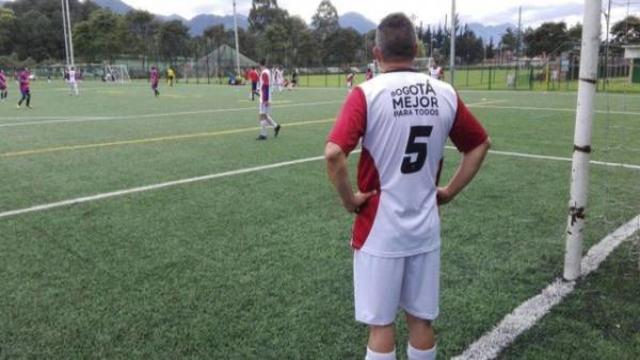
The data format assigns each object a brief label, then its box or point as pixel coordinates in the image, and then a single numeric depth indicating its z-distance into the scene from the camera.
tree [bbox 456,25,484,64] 94.12
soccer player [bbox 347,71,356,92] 38.00
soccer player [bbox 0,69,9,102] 30.03
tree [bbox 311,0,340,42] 126.25
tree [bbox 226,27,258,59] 105.50
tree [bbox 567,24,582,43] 60.35
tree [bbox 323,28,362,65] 99.44
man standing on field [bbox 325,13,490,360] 2.35
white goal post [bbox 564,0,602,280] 4.16
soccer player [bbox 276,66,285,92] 40.62
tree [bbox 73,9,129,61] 88.31
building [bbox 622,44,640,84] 32.03
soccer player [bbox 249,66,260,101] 26.91
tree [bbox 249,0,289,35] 123.00
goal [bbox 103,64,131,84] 68.19
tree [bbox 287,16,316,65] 90.34
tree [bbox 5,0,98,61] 102.50
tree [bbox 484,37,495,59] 100.44
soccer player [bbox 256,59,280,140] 13.33
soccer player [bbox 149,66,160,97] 33.77
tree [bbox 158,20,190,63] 103.81
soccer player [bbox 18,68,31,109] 24.39
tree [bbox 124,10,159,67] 98.06
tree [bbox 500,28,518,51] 95.69
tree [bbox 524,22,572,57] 70.31
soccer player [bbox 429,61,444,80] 29.98
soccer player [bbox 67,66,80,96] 35.44
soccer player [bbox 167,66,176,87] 52.55
